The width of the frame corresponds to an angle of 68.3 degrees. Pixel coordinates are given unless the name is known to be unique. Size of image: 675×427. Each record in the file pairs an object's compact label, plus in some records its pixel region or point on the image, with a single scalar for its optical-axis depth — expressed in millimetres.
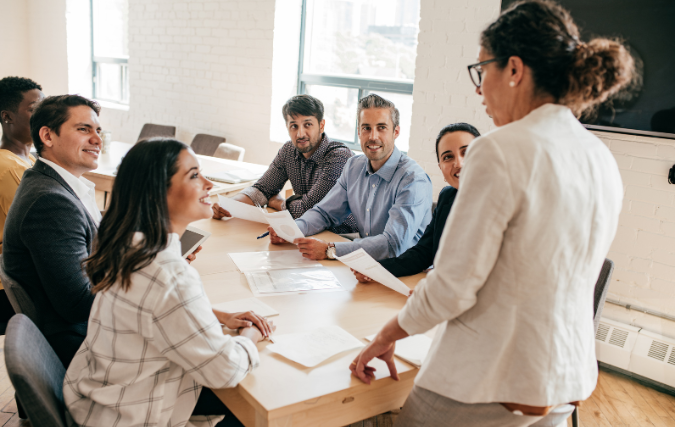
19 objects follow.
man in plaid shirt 2768
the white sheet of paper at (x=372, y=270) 1569
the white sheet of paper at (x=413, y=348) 1202
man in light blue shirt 2061
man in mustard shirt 2107
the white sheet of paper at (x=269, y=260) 1817
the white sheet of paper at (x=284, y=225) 1963
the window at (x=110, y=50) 6250
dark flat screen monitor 2475
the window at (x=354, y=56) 4148
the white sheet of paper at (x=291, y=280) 1621
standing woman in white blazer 806
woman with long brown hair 1038
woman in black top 1815
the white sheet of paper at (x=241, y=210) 2286
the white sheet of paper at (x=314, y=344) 1188
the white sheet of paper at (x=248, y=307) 1429
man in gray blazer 1442
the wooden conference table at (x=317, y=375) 1044
